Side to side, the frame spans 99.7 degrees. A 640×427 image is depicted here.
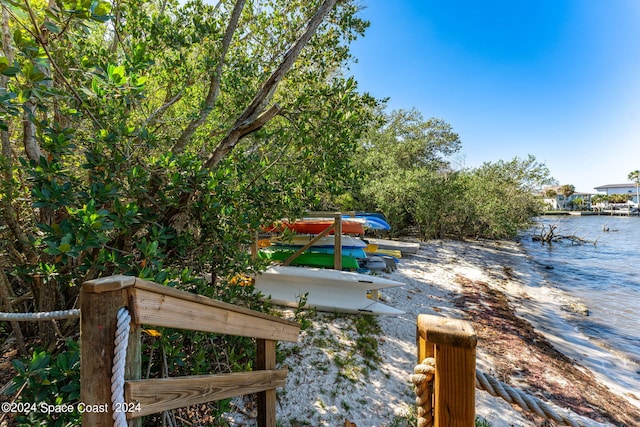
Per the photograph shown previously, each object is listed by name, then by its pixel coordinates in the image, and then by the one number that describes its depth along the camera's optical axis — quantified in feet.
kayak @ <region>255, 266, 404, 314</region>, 16.01
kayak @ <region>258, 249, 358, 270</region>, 18.30
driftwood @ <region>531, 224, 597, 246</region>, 66.64
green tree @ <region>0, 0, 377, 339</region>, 5.64
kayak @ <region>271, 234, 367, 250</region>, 18.92
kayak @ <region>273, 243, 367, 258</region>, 19.03
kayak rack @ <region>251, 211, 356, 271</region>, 16.76
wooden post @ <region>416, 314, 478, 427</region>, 3.47
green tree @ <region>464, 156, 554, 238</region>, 57.57
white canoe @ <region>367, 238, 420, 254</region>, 35.45
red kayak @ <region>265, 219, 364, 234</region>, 19.11
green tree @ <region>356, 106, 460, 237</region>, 45.94
